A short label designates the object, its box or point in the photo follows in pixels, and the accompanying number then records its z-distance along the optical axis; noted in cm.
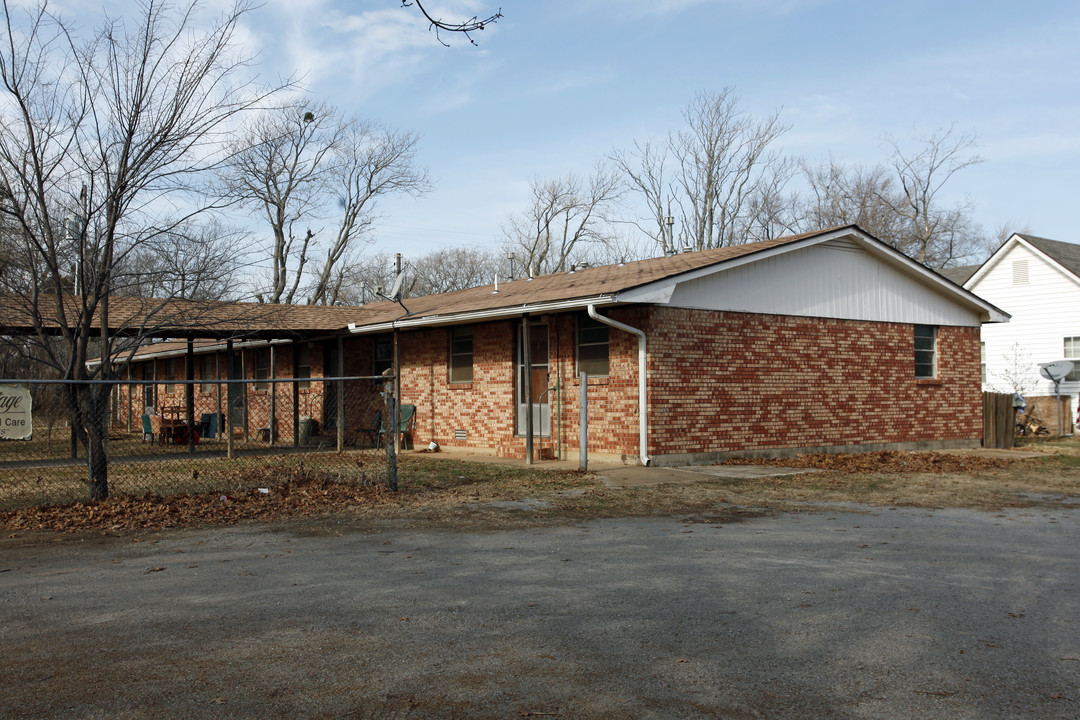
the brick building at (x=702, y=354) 1467
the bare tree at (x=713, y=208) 3919
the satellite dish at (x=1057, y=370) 2501
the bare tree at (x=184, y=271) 1010
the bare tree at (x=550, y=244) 4419
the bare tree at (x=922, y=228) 4141
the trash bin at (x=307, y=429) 2126
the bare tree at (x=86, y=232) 916
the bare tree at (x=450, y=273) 5381
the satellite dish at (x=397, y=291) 1897
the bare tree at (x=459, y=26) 582
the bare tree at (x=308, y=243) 4094
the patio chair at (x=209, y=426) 2322
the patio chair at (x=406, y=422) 1938
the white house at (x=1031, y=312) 2688
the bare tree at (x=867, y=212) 4216
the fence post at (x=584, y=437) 1384
